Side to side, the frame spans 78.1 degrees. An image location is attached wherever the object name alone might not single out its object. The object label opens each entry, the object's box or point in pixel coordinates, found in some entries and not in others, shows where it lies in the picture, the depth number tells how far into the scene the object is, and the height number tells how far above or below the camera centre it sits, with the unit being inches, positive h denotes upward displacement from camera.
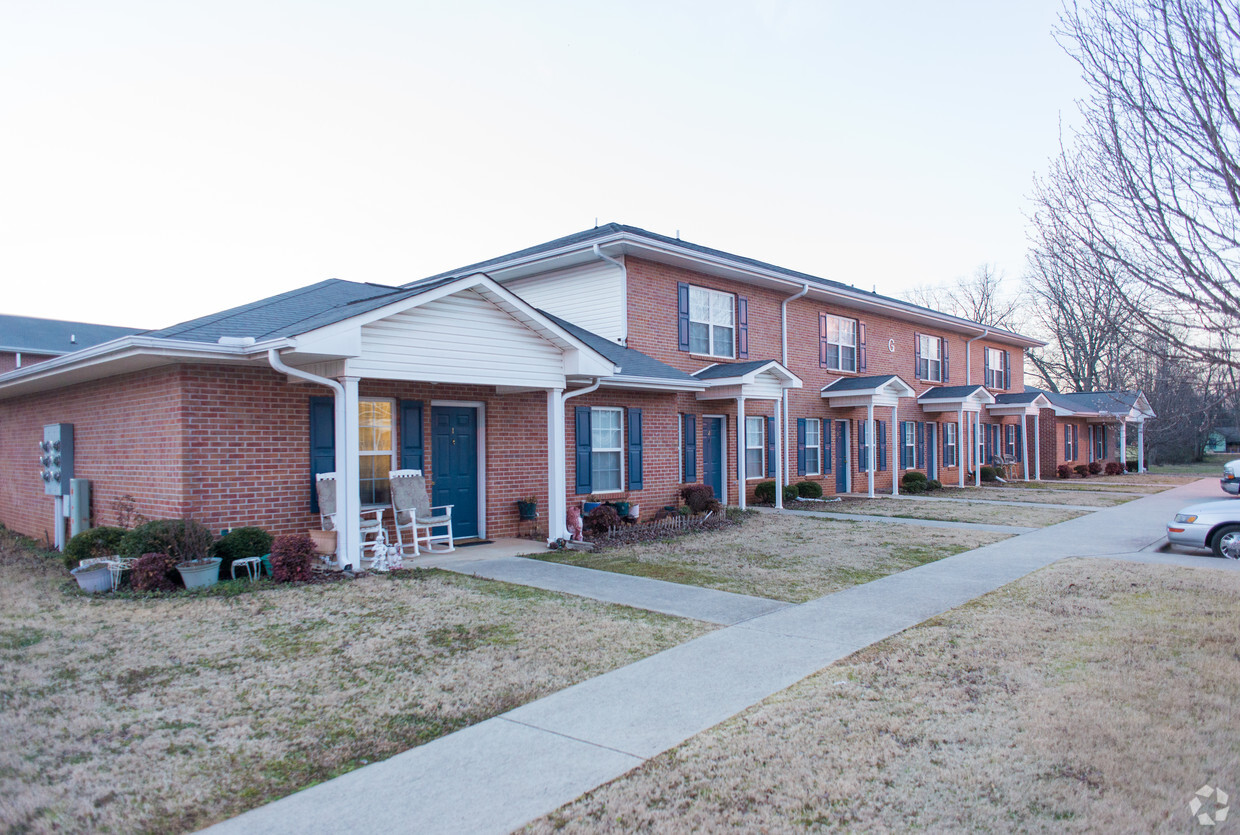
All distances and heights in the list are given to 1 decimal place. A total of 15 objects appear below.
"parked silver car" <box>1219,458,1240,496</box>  823.7 -64.8
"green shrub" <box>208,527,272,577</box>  351.3 -52.8
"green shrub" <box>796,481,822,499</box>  759.1 -63.9
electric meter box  452.1 -14.5
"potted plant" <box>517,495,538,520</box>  510.0 -52.5
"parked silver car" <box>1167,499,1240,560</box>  438.9 -63.2
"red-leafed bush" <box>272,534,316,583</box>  344.8 -58.2
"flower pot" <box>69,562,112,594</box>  328.8 -61.8
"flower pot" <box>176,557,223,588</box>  327.0 -60.3
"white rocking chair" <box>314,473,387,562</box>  390.3 -38.5
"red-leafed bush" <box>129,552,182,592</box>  324.5 -59.6
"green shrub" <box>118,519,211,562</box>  335.9 -47.7
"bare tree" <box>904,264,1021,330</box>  2197.3 +342.8
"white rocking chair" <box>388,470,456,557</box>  423.5 -45.8
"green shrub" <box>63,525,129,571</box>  365.7 -53.4
